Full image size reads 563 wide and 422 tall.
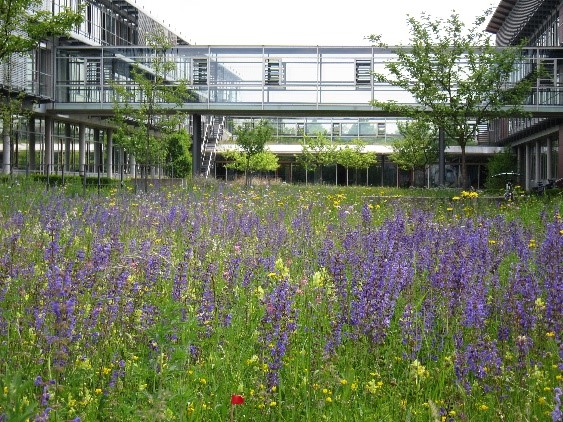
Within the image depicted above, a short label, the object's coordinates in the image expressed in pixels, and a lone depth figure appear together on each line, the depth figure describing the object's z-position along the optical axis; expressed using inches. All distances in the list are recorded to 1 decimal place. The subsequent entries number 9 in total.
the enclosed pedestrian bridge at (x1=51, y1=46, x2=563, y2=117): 1493.6
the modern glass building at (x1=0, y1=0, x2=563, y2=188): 1493.6
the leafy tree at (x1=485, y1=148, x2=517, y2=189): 1894.7
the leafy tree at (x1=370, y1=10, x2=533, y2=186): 1060.5
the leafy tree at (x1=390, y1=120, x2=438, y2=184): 2137.1
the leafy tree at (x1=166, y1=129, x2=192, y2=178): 1812.6
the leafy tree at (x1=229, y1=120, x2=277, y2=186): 1742.1
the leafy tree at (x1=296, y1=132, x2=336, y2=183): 2448.3
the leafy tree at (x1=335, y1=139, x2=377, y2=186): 2438.5
